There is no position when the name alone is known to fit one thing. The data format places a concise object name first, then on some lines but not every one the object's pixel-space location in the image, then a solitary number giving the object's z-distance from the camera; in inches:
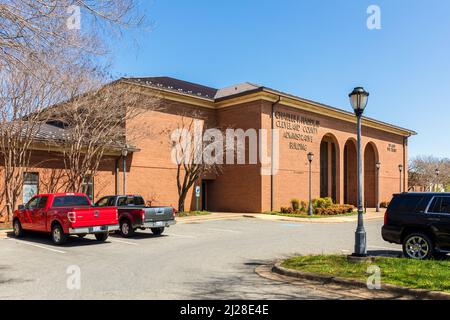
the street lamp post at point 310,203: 1155.0
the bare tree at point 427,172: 2578.7
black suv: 419.2
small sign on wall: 1887.3
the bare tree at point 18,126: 754.2
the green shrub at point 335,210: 1218.6
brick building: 1074.1
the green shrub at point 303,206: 1284.4
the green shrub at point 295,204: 1267.2
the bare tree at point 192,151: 1164.5
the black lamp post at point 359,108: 405.4
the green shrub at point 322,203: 1331.2
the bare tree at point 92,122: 875.4
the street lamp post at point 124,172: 1059.9
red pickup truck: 545.0
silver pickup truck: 639.8
